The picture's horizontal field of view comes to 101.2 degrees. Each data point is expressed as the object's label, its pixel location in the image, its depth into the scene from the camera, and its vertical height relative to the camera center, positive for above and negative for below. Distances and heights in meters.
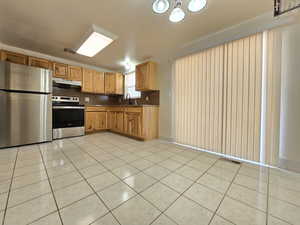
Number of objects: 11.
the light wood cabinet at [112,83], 4.46 +1.03
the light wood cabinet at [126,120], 3.25 -0.27
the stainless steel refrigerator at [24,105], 2.47 +0.13
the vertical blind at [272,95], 1.75 +0.25
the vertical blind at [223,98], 1.95 +0.26
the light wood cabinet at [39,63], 3.01 +1.22
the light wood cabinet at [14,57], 2.71 +1.22
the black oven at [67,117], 3.25 -0.17
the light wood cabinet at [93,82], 3.98 +0.99
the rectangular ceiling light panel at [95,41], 2.28 +1.45
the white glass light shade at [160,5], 1.49 +1.30
